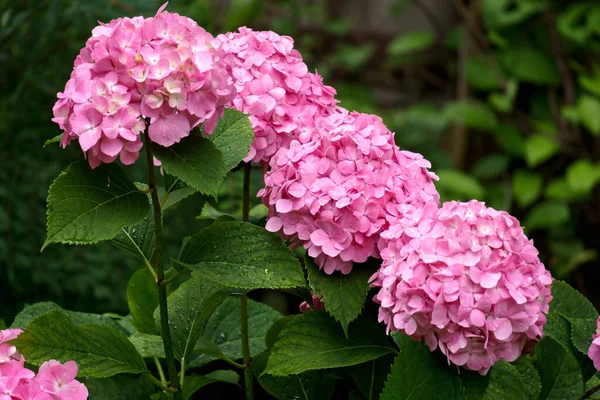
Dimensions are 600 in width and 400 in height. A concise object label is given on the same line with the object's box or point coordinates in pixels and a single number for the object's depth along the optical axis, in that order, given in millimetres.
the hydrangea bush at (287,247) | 1528
